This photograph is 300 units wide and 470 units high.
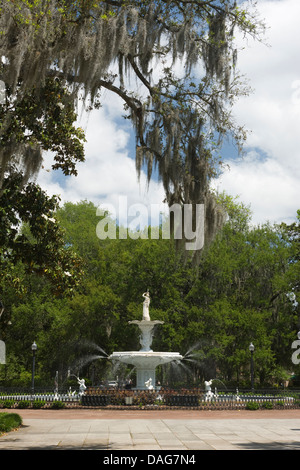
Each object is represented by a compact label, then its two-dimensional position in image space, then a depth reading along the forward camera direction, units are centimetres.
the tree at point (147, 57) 984
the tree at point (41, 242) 1590
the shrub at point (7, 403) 2456
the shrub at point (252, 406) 2416
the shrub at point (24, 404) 2450
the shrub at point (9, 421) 1417
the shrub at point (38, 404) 2401
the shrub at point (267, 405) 2484
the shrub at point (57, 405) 2369
